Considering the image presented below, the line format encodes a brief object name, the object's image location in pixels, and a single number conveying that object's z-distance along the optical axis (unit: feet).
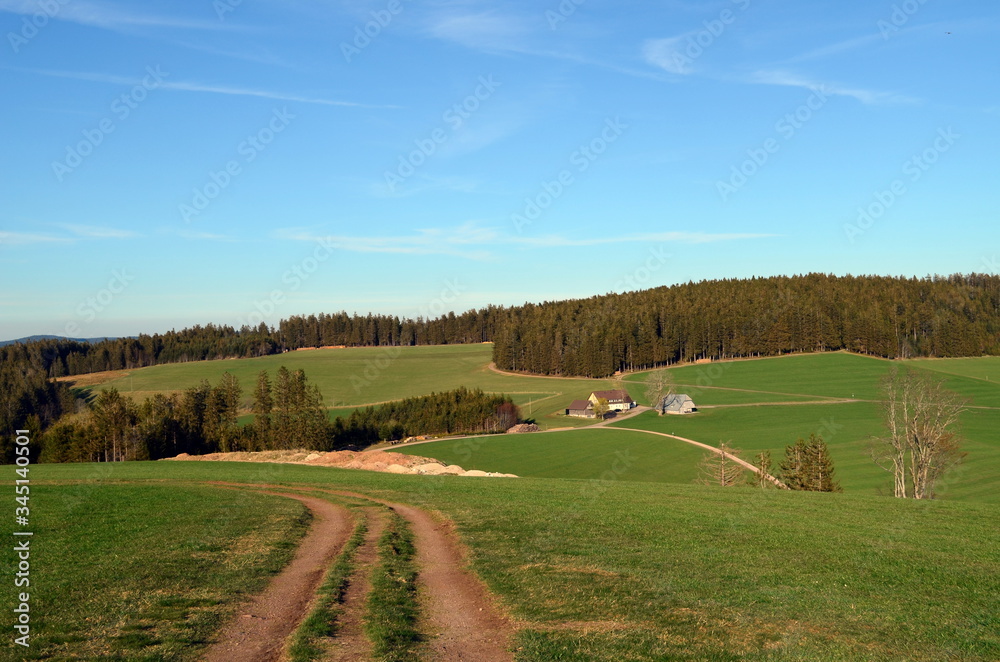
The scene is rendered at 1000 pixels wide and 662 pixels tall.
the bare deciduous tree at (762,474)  175.73
